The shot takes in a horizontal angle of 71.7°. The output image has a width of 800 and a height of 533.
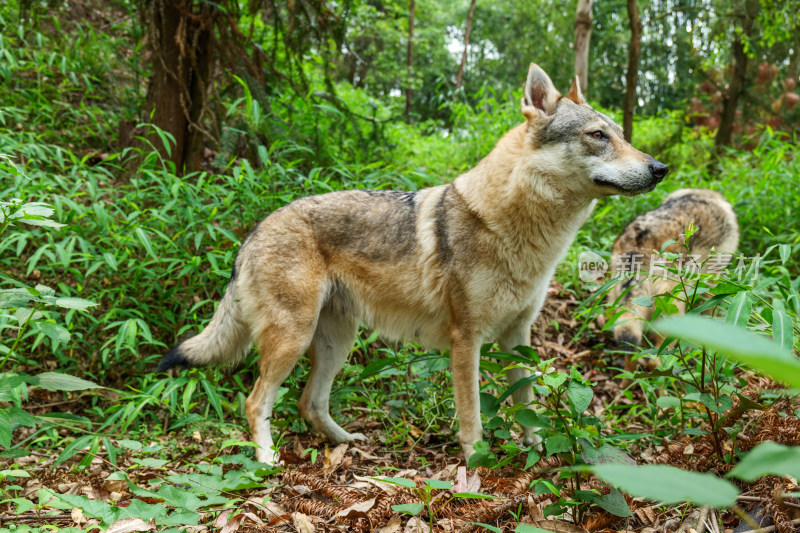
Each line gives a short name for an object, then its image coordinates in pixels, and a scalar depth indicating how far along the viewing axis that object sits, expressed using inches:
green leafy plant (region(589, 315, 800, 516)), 17.1
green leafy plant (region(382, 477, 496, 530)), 71.7
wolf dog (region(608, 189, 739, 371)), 185.8
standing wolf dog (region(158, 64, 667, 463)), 128.0
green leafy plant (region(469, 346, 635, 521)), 82.4
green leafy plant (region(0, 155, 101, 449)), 85.2
